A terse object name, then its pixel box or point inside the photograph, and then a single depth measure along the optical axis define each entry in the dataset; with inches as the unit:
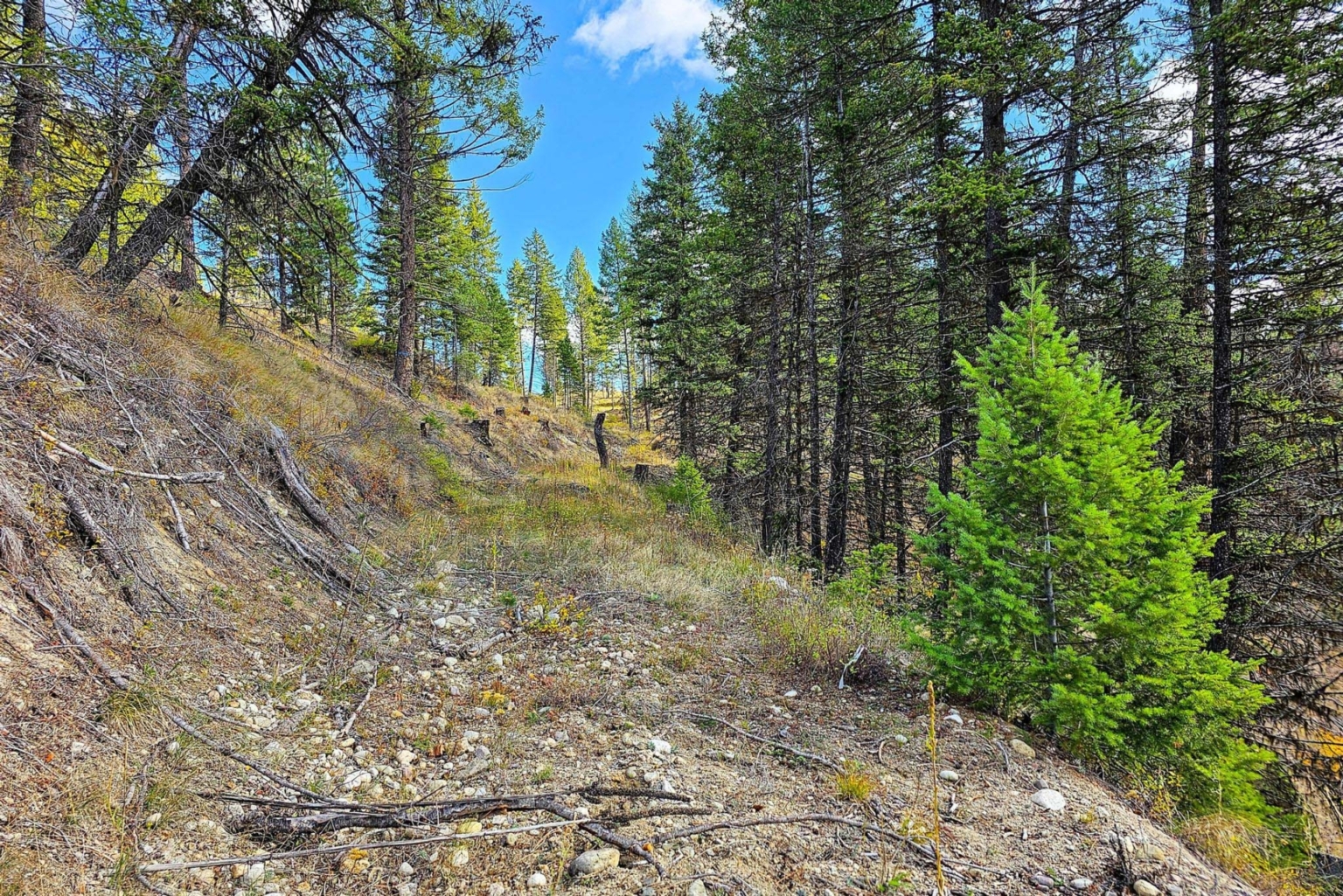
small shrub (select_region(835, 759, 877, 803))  115.0
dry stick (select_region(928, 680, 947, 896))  77.7
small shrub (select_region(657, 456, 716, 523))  470.0
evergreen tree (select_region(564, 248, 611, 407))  1815.9
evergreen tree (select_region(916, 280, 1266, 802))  138.3
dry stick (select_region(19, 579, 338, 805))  108.9
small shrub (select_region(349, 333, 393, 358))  941.5
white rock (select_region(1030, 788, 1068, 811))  117.0
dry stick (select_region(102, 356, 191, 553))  167.2
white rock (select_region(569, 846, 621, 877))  92.6
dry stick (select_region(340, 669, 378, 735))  130.6
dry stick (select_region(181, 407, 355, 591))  207.0
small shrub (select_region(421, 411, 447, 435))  528.7
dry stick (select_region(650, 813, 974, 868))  100.6
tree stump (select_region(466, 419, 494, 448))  658.8
